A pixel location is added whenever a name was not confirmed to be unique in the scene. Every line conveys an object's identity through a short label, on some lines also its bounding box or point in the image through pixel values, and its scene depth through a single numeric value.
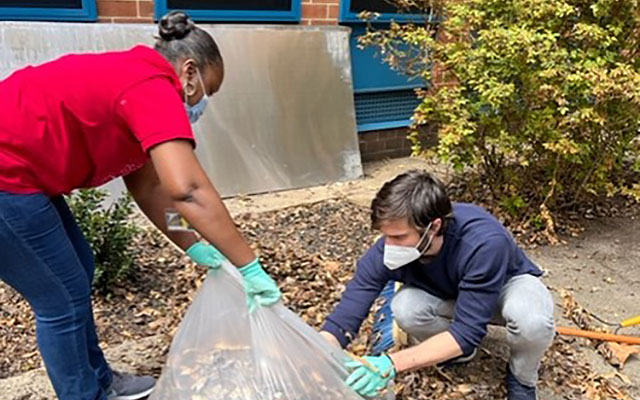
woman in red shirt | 1.45
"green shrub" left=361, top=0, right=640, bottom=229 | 3.46
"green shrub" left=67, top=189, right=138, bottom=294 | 2.74
